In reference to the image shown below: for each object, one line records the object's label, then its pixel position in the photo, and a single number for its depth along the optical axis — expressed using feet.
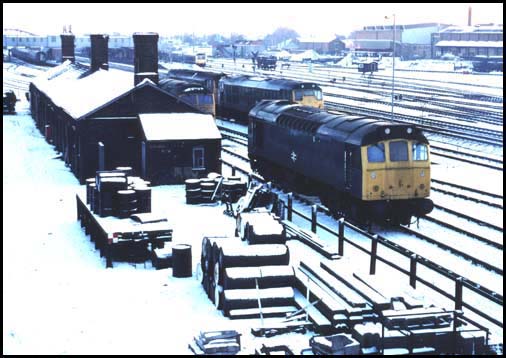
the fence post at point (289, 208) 80.47
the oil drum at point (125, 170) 86.28
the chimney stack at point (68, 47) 198.80
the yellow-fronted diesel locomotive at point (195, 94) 154.40
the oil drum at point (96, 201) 73.97
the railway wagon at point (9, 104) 204.33
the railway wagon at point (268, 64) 344.80
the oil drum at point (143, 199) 73.67
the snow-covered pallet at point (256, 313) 52.16
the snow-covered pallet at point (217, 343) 45.24
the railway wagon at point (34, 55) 372.79
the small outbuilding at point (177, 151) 104.88
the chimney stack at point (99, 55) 152.52
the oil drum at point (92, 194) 76.26
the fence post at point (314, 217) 75.72
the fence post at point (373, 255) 60.85
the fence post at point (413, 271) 56.13
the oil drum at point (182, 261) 61.52
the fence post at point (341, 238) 67.36
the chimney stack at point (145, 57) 117.19
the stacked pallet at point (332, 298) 48.91
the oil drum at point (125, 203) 72.02
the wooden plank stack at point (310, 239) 67.00
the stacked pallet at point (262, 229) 59.82
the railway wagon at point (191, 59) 378.94
